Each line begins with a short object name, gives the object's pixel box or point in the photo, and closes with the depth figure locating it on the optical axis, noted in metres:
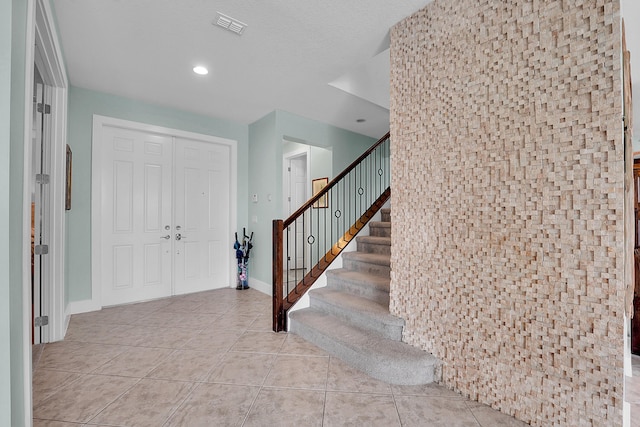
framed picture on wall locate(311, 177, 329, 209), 5.09
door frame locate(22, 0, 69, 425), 1.23
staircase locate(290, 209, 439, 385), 1.92
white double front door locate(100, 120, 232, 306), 3.54
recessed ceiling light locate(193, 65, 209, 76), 2.87
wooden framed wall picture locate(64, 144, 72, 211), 2.91
